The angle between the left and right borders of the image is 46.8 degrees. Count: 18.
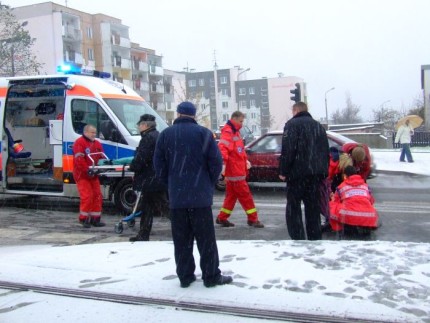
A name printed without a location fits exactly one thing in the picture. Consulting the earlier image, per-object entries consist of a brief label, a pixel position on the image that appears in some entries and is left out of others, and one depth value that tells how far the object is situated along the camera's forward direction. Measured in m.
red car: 12.10
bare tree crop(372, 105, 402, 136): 53.18
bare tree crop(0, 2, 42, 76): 26.80
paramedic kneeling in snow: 6.64
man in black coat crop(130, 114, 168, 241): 6.69
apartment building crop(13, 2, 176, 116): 51.75
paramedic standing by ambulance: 8.34
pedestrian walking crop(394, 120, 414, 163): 17.19
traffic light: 16.16
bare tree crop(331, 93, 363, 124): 72.25
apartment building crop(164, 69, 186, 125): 72.62
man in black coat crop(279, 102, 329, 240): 6.06
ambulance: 9.43
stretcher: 8.38
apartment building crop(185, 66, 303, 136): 106.19
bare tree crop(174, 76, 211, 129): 52.93
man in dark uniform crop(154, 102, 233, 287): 4.47
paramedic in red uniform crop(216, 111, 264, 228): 7.87
